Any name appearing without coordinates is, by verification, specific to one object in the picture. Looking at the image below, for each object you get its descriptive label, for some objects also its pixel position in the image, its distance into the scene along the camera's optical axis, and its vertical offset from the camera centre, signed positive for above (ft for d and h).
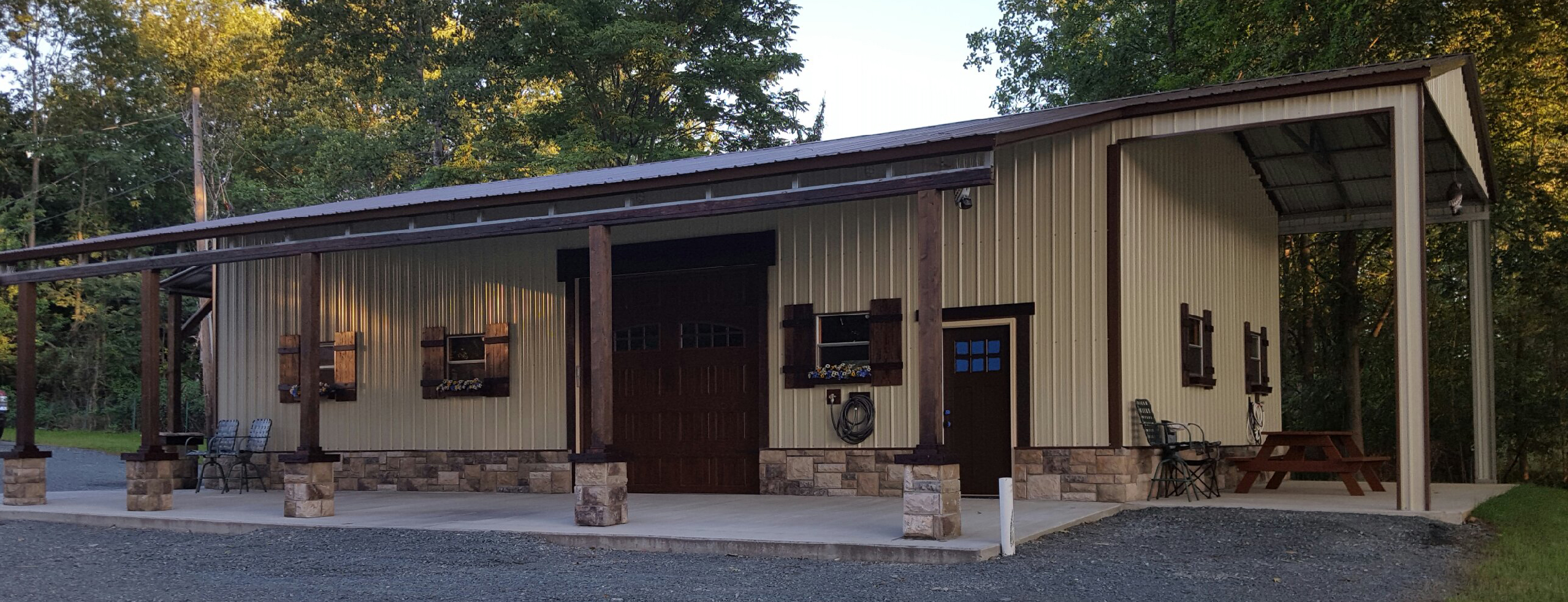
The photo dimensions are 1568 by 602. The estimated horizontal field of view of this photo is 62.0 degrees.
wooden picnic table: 37.22 -3.64
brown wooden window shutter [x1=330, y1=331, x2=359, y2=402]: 50.06 -0.74
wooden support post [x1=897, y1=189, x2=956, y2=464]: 27.86 +0.29
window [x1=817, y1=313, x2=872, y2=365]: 40.81 +0.08
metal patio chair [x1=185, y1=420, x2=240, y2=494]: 49.50 -3.77
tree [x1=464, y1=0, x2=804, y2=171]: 85.87 +18.70
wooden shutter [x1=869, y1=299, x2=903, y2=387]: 39.70 -0.05
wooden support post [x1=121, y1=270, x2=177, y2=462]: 39.47 -0.77
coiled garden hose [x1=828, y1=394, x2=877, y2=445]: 40.19 -2.40
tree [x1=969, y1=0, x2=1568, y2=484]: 58.59 +4.18
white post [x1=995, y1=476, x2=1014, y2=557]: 26.58 -3.46
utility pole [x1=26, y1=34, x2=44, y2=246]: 105.09 +11.92
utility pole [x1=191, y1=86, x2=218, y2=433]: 56.80 +0.71
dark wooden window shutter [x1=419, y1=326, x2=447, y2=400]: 48.08 -0.55
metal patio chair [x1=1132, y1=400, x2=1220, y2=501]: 37.17 -3.60
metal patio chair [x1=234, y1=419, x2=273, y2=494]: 50.78 -3.78
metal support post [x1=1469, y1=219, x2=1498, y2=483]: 48.14 -1.25
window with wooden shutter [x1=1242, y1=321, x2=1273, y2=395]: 49.70 -0.93
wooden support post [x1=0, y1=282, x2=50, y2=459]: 43.04 -0.73
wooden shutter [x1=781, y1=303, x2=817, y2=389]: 41.37 -0.06
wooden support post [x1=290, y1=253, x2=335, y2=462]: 36.91 -0.19
